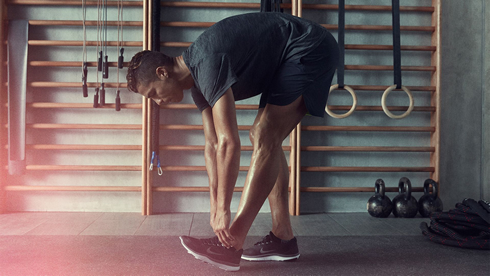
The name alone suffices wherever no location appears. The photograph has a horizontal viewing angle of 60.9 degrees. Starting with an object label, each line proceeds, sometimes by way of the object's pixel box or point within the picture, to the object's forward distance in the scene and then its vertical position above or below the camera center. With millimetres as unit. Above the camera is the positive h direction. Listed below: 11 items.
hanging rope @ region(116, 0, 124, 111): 2988 +780
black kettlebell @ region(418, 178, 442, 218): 2965 -427
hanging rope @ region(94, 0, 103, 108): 2978 +684
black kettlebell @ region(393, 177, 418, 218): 2955 -441
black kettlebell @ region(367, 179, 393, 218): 2973 -445
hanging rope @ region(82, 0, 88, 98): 3001 +622
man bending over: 1575 +251
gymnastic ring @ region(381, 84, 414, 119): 3021 +275
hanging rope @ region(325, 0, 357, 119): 3004 +538
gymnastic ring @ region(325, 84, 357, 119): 2997 +249
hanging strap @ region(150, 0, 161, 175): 3062 +245
